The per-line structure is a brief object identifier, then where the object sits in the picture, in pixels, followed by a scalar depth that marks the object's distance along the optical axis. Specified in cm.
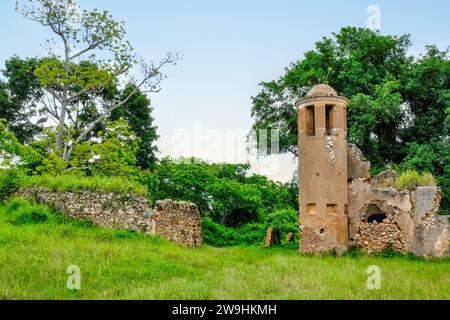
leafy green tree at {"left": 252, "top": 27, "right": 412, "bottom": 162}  2603
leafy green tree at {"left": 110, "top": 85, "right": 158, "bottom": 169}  3509
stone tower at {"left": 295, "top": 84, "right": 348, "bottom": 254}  1802
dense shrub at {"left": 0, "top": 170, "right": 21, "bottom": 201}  1786
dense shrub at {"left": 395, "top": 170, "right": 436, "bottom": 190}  1792
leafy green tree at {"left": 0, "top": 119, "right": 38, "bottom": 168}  2037
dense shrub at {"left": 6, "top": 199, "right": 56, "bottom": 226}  1542
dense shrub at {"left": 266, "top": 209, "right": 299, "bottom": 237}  2609
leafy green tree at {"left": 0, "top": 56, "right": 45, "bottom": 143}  3572
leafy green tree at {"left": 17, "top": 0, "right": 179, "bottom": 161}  2581
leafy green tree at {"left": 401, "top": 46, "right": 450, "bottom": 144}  2647
